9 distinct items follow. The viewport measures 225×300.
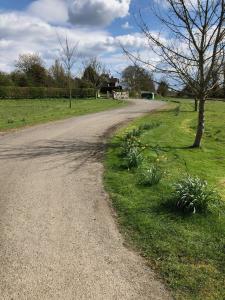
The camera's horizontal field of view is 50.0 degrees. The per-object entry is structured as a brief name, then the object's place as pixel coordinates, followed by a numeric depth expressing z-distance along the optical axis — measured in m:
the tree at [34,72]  44.83
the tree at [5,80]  38.51
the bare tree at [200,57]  8.14
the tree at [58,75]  44.11
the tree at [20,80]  42.17
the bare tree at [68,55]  22.05
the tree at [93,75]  46.11
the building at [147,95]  46.91
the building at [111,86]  54.57
